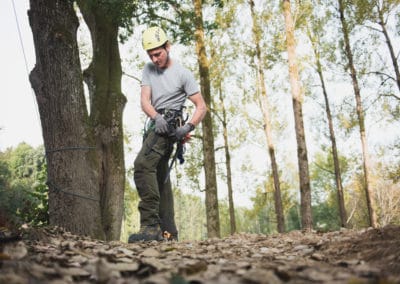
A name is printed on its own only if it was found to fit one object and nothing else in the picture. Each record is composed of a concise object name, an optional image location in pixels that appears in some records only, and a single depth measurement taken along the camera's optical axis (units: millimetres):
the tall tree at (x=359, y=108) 15638
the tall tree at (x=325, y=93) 18266
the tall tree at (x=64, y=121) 4996
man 4531
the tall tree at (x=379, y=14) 15703
